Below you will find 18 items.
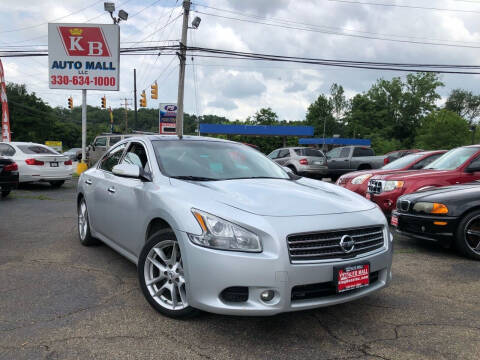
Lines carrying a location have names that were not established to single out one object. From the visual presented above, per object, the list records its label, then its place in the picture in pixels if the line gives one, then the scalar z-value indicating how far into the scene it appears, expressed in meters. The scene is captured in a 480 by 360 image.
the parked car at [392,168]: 8.66
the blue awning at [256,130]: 41.91
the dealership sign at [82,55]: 20.98
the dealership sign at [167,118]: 29.91
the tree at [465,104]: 100.25
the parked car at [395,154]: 20.64
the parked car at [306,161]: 17.69
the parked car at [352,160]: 18.66
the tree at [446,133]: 62.69
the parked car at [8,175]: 10.45
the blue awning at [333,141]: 62.94
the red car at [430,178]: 7.06
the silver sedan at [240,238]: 2.79
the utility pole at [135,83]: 49.14
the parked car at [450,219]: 5.18
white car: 12.97
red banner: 22.52
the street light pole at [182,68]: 21.97
